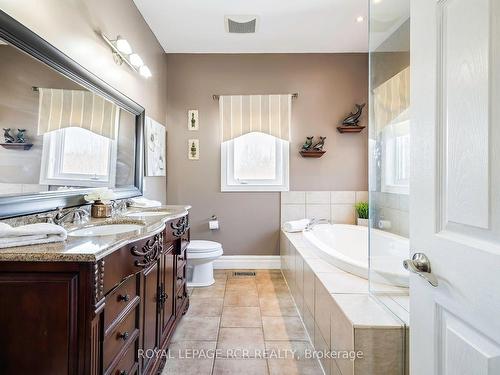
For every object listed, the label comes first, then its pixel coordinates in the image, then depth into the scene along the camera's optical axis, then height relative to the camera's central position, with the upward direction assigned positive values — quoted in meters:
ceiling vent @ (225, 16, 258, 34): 2.54 +1.67
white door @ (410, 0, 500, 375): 0.59 +0.02
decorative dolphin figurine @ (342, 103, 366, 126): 3.18 +0.89
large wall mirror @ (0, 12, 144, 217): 1.09 +0.32
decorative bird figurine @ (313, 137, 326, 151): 3.19 +0.56
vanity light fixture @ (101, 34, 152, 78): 1.89 +1.03
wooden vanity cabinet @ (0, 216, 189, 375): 0.83 -0.42
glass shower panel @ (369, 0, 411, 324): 1.50 +0.29
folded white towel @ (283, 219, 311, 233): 2.95 -0.40
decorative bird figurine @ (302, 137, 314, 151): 3.19 +0.56
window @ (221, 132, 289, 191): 3.23 +0.32
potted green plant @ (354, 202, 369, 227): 3.13 -0.26
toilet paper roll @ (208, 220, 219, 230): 3.13 -0.41
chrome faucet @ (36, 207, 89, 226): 1.27 -0.14
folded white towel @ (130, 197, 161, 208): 2.16 -0.12
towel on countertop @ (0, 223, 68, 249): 0.87 -0.16
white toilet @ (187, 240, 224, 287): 2.59 -0.72
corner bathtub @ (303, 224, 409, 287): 1.46 -0.43
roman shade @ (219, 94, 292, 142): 3.15 +0.89
